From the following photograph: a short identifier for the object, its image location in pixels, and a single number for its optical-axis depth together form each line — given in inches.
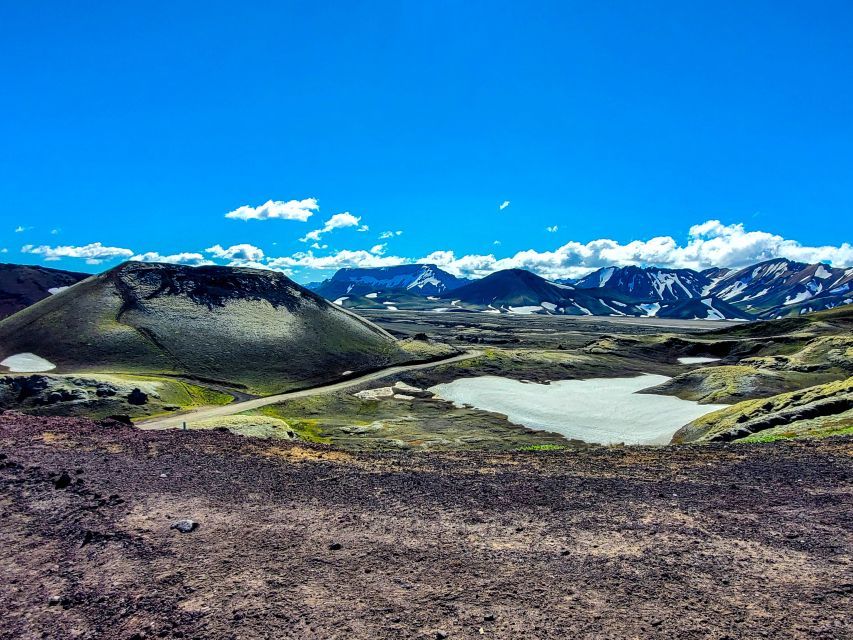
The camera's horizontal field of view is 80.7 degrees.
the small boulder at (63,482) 701.3
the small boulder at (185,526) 572.1
